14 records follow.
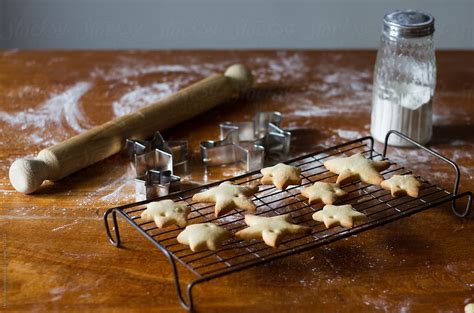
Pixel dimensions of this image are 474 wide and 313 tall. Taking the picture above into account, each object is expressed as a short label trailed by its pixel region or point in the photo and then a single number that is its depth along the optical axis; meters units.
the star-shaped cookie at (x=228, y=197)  1.35
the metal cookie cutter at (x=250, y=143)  1.51
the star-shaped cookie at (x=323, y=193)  1.37
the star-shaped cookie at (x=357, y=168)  1.40
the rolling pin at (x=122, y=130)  1.45
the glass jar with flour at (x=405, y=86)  1.54
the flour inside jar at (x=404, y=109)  1.54
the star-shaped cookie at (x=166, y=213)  1.32
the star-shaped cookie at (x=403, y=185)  1.38
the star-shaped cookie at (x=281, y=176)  1.40
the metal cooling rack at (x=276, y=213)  1.29
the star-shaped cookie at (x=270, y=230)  1.29
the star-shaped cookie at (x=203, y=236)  1.28
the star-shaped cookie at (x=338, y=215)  1.32
